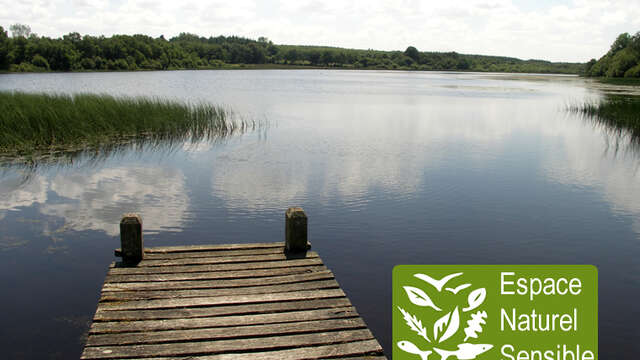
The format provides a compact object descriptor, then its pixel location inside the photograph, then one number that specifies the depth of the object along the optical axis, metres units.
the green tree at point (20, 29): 155.38
